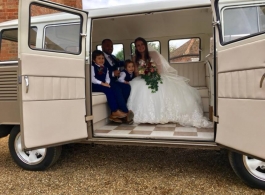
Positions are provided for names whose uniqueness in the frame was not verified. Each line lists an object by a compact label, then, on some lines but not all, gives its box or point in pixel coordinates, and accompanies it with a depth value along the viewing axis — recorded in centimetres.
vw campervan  200
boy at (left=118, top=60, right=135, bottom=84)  371
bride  323
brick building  544
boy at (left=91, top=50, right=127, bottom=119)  332
